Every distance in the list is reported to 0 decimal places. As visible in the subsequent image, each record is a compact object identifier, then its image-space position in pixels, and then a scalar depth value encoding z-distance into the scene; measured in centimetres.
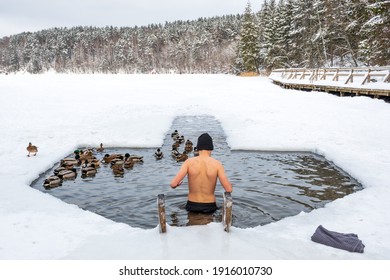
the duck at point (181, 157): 1278
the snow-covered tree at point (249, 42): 7706
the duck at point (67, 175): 1070
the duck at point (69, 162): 1163
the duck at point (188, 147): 1406
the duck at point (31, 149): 1262
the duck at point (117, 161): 1184
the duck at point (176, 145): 1444
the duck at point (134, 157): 1235
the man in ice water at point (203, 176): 665
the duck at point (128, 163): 1191
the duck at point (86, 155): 1277
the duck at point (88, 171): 1115
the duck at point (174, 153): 1307
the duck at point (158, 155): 1315
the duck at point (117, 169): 1138
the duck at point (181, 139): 1554
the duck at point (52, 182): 991
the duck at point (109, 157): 1245
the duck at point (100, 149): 1464
